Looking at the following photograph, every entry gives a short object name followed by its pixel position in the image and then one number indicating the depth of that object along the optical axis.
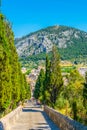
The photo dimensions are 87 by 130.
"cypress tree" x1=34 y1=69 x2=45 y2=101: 72.27
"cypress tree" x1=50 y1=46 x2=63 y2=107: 37.81
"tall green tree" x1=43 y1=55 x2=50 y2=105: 39.38
